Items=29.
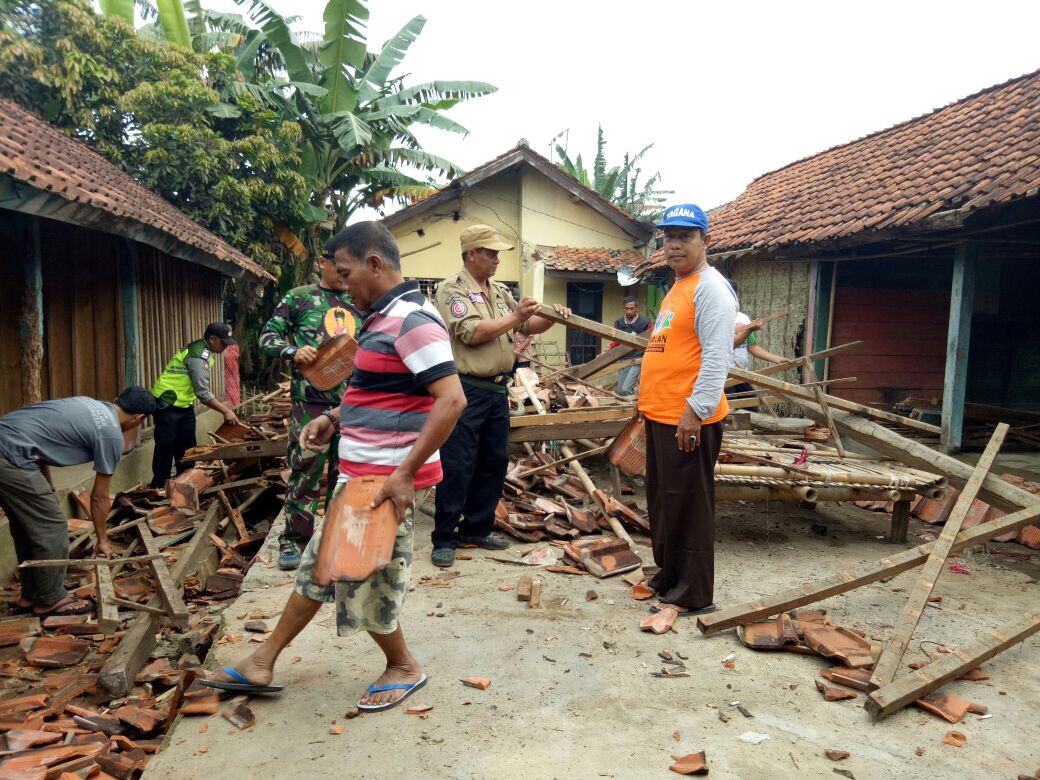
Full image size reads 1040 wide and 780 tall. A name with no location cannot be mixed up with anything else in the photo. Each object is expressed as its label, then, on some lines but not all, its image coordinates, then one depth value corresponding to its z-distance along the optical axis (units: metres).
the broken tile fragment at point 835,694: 2.77
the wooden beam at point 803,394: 4.20
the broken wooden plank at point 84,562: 3.93
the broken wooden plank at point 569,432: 5.67
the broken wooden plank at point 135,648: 3.37
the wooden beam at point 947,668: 2.62
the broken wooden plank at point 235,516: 5.91
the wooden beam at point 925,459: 3.89
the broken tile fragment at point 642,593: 3.81
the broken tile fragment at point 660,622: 3.37
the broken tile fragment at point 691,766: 2.28
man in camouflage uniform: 4.21
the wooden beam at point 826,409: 4.59
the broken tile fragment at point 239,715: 2.53
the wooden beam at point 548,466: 5.53
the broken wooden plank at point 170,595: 3.92
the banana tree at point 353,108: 13.14
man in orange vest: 3.37
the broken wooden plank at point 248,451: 6.35
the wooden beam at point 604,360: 6.62
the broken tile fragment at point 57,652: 3.81
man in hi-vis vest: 6.90
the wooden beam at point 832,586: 3.29
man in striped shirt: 2.44
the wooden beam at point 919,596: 2.77
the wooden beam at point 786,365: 5.09
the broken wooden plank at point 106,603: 3.73
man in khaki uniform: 4.20
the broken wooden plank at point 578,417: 5.74
